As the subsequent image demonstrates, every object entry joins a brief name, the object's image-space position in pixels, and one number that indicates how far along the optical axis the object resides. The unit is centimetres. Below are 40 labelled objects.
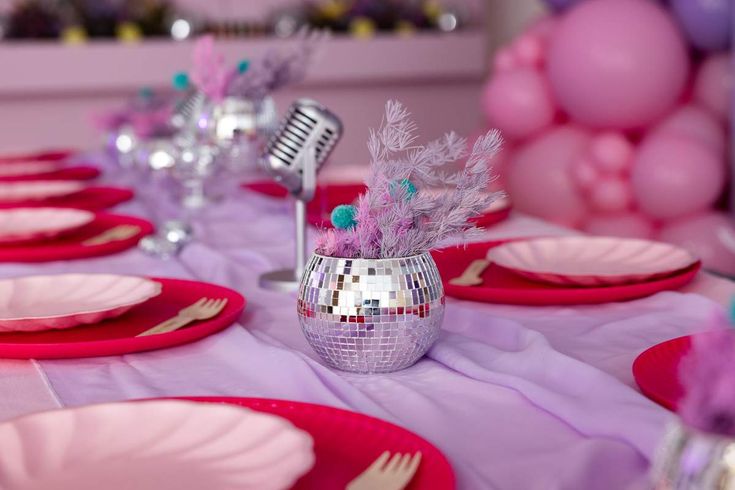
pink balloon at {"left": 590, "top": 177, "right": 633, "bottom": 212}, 306
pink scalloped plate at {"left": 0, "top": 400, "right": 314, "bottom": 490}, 52
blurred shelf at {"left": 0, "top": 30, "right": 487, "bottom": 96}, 468
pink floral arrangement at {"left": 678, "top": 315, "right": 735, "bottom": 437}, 41
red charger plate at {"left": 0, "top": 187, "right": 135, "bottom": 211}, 175
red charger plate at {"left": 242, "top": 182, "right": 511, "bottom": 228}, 152
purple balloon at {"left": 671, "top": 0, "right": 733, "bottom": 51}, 282
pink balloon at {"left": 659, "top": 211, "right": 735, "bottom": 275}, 278
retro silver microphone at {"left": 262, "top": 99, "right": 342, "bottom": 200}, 108
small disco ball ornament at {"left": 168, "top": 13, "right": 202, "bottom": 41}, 495
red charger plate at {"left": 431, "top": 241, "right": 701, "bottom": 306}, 97
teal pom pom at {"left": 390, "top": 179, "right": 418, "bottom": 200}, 77
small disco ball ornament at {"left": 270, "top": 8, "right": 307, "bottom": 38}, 506
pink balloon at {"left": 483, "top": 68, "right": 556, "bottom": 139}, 338
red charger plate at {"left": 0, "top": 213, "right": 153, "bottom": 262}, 129
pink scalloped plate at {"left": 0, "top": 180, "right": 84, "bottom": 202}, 177
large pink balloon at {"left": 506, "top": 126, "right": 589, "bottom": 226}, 326
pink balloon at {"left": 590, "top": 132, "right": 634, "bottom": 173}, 304
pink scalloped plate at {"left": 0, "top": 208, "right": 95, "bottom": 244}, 135
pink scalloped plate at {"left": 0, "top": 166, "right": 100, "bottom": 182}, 216
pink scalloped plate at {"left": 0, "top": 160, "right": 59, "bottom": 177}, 224
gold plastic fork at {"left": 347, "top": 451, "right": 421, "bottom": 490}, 52
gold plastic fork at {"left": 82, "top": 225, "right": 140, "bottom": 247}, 140
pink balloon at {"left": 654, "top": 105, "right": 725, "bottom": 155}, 284
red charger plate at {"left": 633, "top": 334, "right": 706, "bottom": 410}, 65
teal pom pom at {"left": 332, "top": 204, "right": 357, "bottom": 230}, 78
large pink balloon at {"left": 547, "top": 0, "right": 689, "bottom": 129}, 290
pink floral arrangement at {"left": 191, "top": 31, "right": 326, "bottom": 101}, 159
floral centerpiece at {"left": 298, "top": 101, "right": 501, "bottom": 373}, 75
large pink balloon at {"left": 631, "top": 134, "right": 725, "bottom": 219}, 276
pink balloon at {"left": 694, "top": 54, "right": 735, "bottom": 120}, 283
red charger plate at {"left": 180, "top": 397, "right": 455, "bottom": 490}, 54
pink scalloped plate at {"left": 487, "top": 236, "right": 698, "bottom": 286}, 104
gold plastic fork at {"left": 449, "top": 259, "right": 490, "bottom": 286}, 104
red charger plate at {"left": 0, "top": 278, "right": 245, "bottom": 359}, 82
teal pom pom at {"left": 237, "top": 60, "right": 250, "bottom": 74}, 172
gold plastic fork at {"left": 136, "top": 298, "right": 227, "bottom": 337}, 88
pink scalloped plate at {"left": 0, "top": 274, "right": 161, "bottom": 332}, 88
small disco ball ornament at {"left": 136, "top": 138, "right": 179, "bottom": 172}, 164
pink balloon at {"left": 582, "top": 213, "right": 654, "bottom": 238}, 301
